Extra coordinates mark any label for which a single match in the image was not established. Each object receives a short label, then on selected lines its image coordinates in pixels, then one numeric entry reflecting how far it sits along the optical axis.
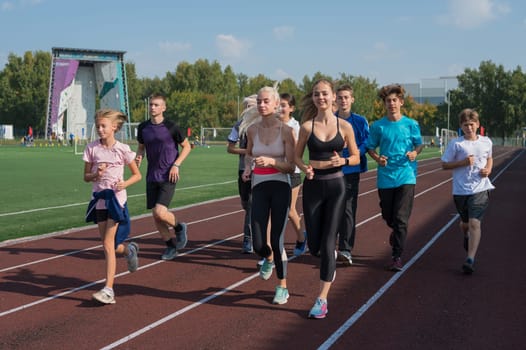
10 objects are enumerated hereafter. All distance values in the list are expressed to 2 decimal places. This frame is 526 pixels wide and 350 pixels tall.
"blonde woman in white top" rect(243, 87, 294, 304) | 5.45
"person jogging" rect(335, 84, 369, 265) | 7.25
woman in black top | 5.18
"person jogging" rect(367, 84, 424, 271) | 6.83
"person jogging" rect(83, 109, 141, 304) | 5.64
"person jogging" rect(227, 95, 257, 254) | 7.46
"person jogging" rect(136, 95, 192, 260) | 7.10
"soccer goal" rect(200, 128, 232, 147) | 85.06
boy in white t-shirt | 6.78
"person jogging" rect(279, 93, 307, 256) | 7.04
